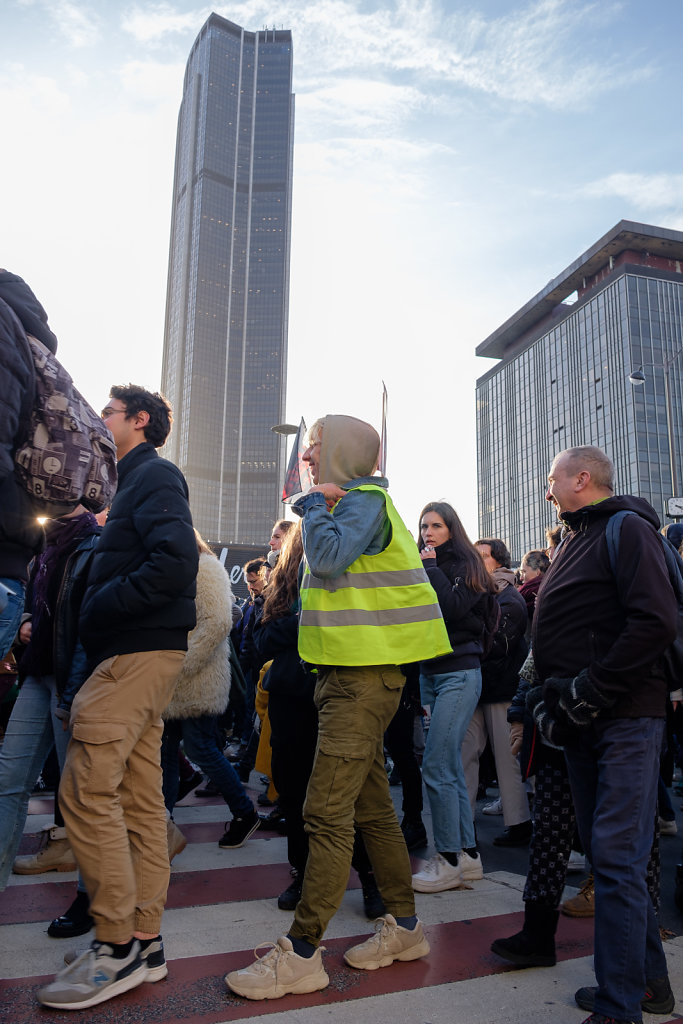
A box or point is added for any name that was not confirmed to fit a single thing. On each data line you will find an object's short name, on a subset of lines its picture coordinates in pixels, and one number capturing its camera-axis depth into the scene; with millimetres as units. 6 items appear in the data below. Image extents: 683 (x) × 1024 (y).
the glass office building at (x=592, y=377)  89562
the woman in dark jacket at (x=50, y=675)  3252
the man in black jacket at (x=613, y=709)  2445
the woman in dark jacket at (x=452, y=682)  4121
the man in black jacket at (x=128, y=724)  2580
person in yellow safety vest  2729
